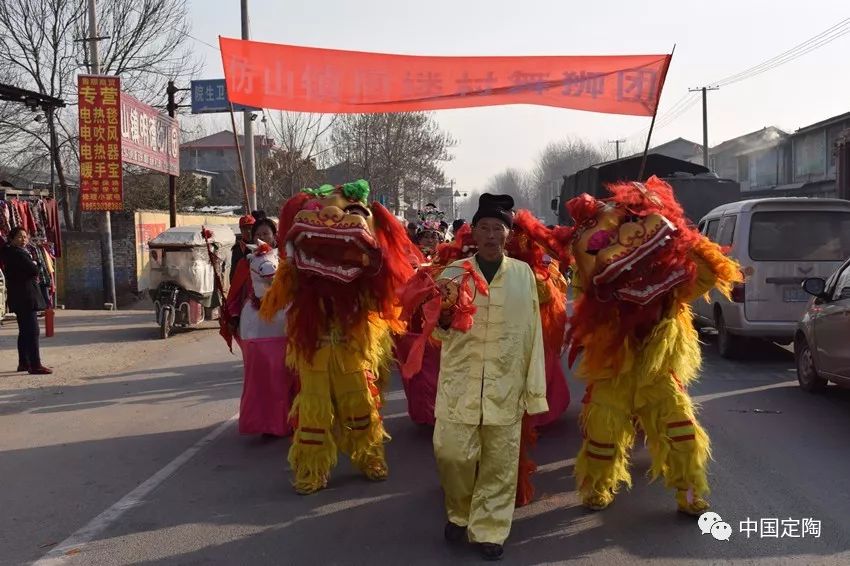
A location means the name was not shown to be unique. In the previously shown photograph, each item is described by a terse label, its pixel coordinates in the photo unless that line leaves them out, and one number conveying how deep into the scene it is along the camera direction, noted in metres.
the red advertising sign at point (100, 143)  15.16
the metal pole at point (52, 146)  16.60
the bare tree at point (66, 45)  23.14
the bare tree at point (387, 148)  38.72
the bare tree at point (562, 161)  115.76
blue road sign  18.64
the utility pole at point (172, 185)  18.55
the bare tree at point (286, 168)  28.47
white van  9.21
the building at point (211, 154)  68.17
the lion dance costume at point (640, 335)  4.48
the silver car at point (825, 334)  6.93
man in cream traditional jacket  4.06
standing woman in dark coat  9.55
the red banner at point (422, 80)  7.58
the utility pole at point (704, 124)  40.41
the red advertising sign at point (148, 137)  15.91
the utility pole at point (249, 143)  18.34
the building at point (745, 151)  39.72
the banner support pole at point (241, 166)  6.84
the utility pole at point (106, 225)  16.98
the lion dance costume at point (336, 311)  5.04
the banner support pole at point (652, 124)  5.57
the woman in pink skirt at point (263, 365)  6.21
